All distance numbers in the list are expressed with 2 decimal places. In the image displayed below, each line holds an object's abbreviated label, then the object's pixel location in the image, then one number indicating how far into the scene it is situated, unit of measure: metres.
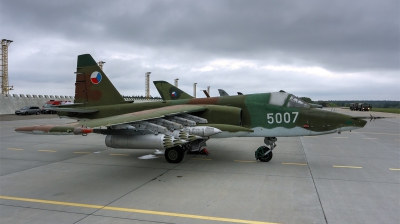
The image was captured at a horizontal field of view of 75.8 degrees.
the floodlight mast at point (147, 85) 85.31
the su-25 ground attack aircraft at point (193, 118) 8.65
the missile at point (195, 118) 9.95
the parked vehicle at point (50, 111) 45.48
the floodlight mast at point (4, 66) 52.83
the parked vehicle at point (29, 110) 41.09
